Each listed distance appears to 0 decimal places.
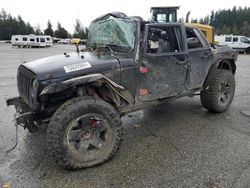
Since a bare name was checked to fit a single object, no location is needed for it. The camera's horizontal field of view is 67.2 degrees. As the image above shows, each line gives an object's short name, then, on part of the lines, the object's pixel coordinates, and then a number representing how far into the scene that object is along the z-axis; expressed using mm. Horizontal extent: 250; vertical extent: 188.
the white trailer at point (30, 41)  34725
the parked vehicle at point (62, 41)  49826
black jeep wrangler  2431
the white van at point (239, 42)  21064
